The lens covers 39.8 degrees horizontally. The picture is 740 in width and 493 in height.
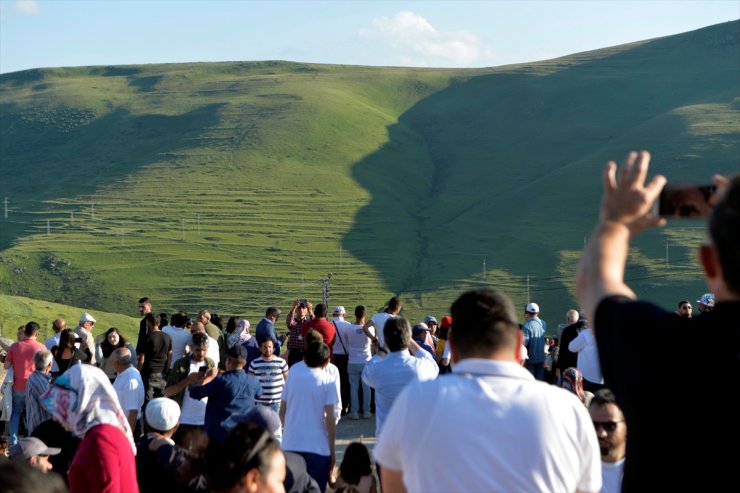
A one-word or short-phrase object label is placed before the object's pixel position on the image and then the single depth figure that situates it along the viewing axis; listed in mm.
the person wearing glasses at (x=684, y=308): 13315
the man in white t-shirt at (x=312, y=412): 8516
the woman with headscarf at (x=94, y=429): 5203
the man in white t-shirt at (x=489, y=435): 3289
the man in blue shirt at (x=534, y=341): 15156
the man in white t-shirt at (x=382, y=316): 13405
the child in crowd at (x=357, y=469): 7637
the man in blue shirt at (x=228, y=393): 8836
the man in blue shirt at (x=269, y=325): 14734
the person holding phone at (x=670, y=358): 2426
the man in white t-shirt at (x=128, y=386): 9492
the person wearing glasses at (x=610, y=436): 5793
